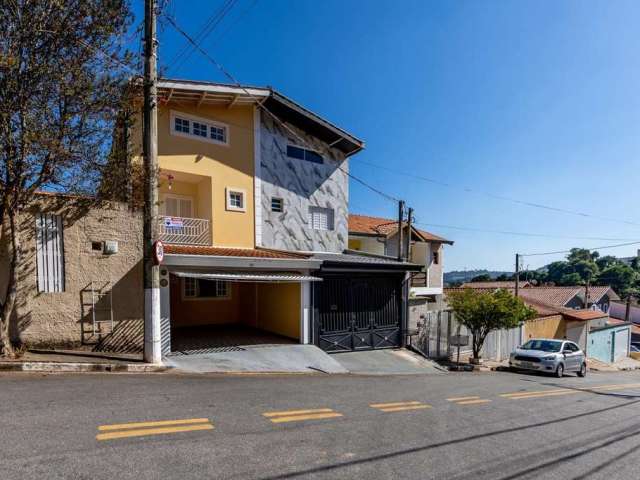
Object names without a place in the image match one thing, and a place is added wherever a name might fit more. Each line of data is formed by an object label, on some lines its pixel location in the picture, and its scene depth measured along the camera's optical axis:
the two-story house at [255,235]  13.98
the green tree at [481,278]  79.25
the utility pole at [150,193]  9.40
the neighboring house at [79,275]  9.16
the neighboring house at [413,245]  27.88
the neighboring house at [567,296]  35.44
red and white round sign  9.34
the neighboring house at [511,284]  47.88
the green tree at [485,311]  17.23
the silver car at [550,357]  16.44
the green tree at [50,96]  7.79
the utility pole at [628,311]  38.12
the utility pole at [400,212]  21.00
